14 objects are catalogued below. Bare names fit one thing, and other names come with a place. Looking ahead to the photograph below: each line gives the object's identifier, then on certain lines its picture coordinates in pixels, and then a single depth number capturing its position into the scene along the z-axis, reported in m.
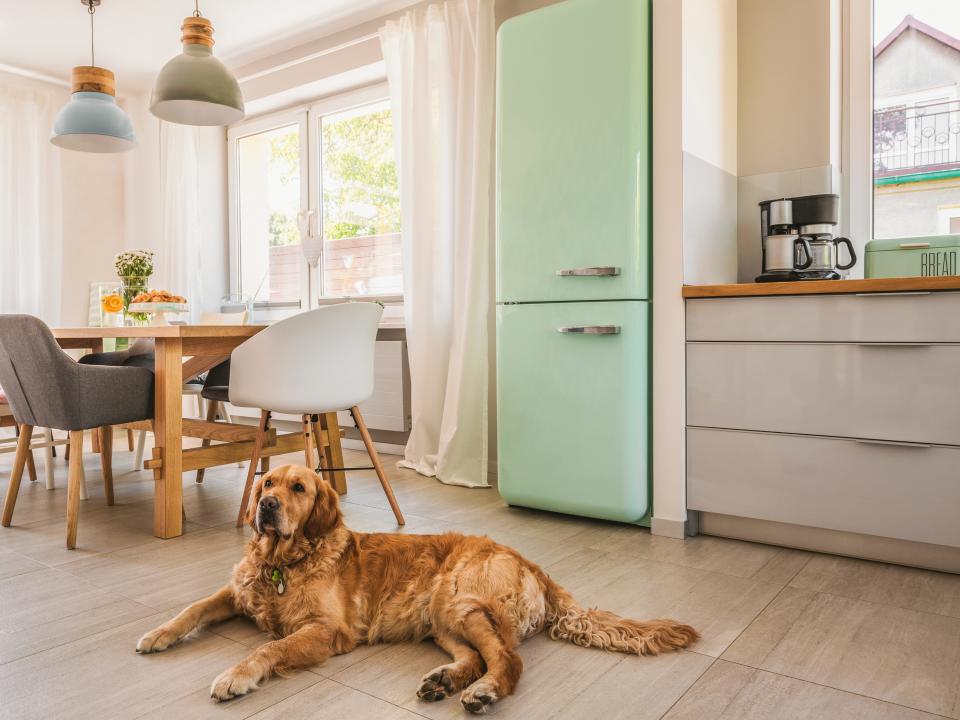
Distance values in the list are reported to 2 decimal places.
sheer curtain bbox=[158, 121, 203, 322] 5.22
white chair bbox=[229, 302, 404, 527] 2.58
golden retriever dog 1.51
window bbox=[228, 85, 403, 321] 4.55
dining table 2.54
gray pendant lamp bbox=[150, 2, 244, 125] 2.87
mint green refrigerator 2.53
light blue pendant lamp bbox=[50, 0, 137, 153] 3.32
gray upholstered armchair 2.42
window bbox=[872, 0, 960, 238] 2.64
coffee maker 2.54
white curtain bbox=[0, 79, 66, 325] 4.90
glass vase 3.29
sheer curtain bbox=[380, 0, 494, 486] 3.44
